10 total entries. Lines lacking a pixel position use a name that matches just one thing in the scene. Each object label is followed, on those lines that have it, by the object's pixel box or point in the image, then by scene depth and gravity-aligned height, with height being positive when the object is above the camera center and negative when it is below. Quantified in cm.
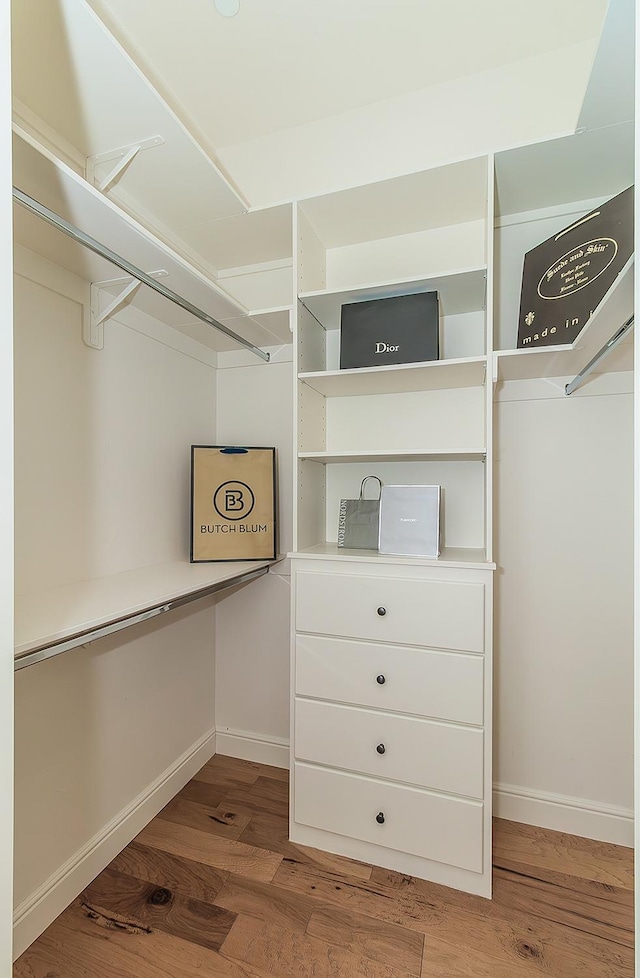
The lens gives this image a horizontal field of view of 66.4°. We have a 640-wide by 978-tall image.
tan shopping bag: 195 -5
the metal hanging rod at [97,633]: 95 -33
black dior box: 162 +55
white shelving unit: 150 -21
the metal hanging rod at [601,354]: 111 +37
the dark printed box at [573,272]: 135 +67
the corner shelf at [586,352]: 100 +42
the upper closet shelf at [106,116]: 110 +102
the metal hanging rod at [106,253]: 105 +62
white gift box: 164 -10
